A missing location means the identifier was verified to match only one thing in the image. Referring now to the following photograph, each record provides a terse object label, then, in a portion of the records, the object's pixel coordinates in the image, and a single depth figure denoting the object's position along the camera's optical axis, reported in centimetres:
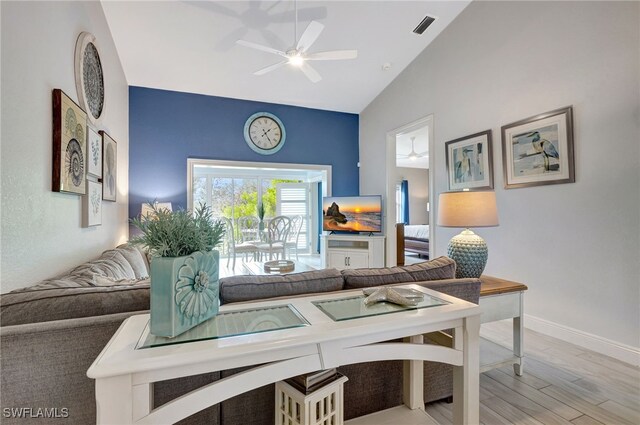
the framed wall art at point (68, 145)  164
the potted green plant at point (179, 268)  83
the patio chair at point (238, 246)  498
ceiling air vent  342
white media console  470
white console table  71
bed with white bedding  614
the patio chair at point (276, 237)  504
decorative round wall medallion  205
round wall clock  480
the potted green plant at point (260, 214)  564
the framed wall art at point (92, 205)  213
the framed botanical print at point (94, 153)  214
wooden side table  179
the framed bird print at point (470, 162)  316
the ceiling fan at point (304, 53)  255
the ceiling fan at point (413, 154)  673
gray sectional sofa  89
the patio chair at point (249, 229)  550
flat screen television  472
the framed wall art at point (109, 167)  261
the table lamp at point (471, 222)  198
